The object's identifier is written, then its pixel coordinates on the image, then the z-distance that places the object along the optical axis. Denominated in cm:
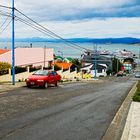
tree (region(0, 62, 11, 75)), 2169
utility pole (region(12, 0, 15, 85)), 1927
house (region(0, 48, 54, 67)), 2933
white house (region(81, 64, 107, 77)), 7857
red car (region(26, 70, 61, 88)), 1886
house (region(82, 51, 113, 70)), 8894
